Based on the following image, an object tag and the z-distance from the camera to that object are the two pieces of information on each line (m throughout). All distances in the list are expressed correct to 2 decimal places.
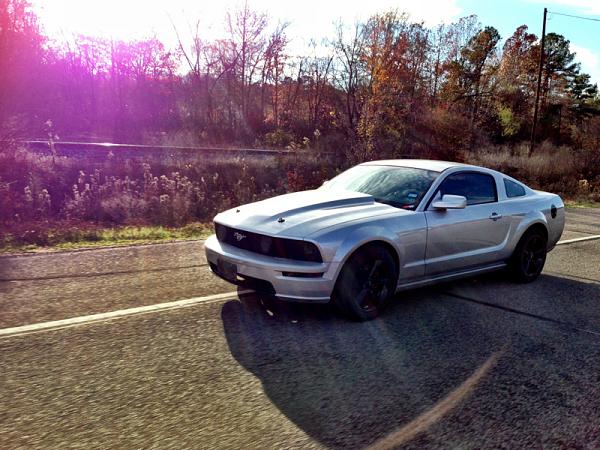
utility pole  29.52
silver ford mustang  4.18
